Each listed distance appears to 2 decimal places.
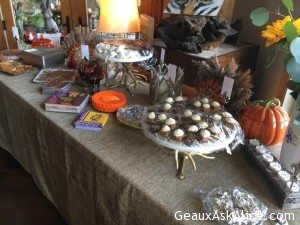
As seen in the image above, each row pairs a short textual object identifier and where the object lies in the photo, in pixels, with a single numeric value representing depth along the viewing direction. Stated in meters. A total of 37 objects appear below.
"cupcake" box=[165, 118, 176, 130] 0.75
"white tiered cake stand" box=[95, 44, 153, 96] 1.28
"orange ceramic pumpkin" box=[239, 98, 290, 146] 0.85
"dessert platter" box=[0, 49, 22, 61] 1.58
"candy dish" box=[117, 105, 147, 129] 0.98
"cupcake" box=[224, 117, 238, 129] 0.77
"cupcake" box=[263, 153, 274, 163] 0.77
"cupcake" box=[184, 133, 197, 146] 0.71
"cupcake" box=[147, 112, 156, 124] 0.79
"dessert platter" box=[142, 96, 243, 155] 0.71
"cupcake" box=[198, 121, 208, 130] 0.74
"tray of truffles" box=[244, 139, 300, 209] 0.66
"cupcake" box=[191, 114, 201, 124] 0.77
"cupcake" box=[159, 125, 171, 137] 0.73
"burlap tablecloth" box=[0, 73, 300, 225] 0.73
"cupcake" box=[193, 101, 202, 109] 0.87
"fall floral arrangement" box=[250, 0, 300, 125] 0.57
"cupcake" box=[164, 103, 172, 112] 0.84
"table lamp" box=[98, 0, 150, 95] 1.30
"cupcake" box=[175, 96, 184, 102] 0.91
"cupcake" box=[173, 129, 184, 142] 0.71
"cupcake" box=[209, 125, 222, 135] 0.72
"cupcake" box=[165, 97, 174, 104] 0.89
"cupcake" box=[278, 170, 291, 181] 0.69
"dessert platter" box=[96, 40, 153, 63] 1.13
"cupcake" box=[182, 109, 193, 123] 0.78
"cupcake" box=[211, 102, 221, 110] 0.87
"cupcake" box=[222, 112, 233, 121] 0.80
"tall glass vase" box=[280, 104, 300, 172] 0.73
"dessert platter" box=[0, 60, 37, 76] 1.40
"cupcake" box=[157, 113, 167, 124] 0.77
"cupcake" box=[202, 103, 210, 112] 0.85
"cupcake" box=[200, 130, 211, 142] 0.71
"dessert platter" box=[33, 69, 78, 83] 1.32
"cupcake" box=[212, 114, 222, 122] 0.79
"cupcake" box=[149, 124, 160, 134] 0.75
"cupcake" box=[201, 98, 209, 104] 0.89
